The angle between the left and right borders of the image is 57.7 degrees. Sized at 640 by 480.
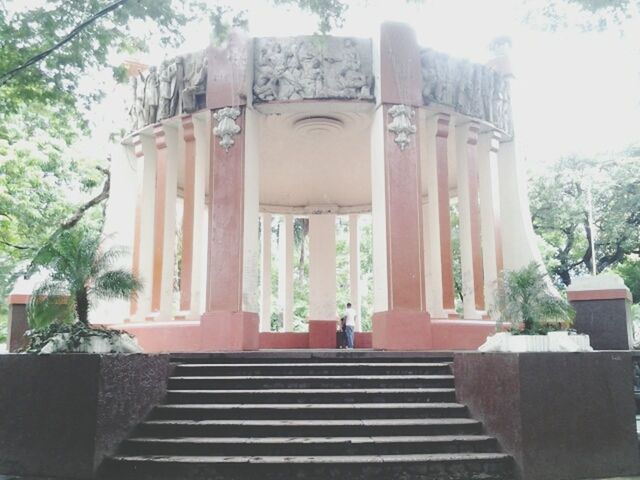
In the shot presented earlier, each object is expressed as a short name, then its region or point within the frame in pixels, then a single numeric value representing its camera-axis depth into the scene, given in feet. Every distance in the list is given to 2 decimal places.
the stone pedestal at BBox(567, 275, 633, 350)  33.42
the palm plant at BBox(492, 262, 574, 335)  19.65
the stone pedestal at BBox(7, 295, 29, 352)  33.14
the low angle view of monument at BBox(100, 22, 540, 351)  33.96
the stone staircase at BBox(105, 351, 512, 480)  17.44
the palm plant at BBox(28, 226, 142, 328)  19.93
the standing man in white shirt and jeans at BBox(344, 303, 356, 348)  47.97
